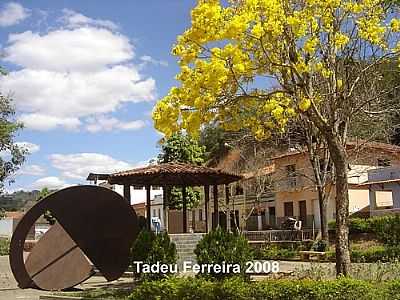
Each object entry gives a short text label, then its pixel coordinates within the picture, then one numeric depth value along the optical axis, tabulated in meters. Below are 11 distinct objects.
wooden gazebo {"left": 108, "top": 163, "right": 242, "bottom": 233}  20.86
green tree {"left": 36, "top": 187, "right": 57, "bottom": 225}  68.05
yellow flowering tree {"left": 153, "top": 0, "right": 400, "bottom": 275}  11.24
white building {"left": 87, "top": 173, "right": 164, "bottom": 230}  53.41
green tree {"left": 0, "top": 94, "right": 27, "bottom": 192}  31.55
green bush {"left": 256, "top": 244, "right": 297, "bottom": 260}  27.24
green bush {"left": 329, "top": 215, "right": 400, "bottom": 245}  25.84
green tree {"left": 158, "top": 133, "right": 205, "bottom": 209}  38.84
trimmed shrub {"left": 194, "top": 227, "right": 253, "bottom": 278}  12.77
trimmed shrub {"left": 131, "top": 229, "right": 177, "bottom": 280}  13.95
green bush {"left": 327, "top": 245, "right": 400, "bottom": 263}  22.17
